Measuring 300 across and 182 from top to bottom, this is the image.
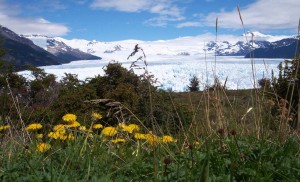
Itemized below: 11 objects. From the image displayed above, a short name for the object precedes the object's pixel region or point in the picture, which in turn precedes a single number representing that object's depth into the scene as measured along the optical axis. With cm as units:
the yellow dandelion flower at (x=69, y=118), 250
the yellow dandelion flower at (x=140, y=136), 238
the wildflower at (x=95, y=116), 226
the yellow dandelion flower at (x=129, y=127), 244
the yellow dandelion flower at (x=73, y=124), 239
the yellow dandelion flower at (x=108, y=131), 232
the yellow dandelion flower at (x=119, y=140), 241
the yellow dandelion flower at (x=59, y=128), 221
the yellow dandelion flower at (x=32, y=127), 251
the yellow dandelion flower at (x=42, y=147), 199
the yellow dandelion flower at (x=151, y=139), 188
